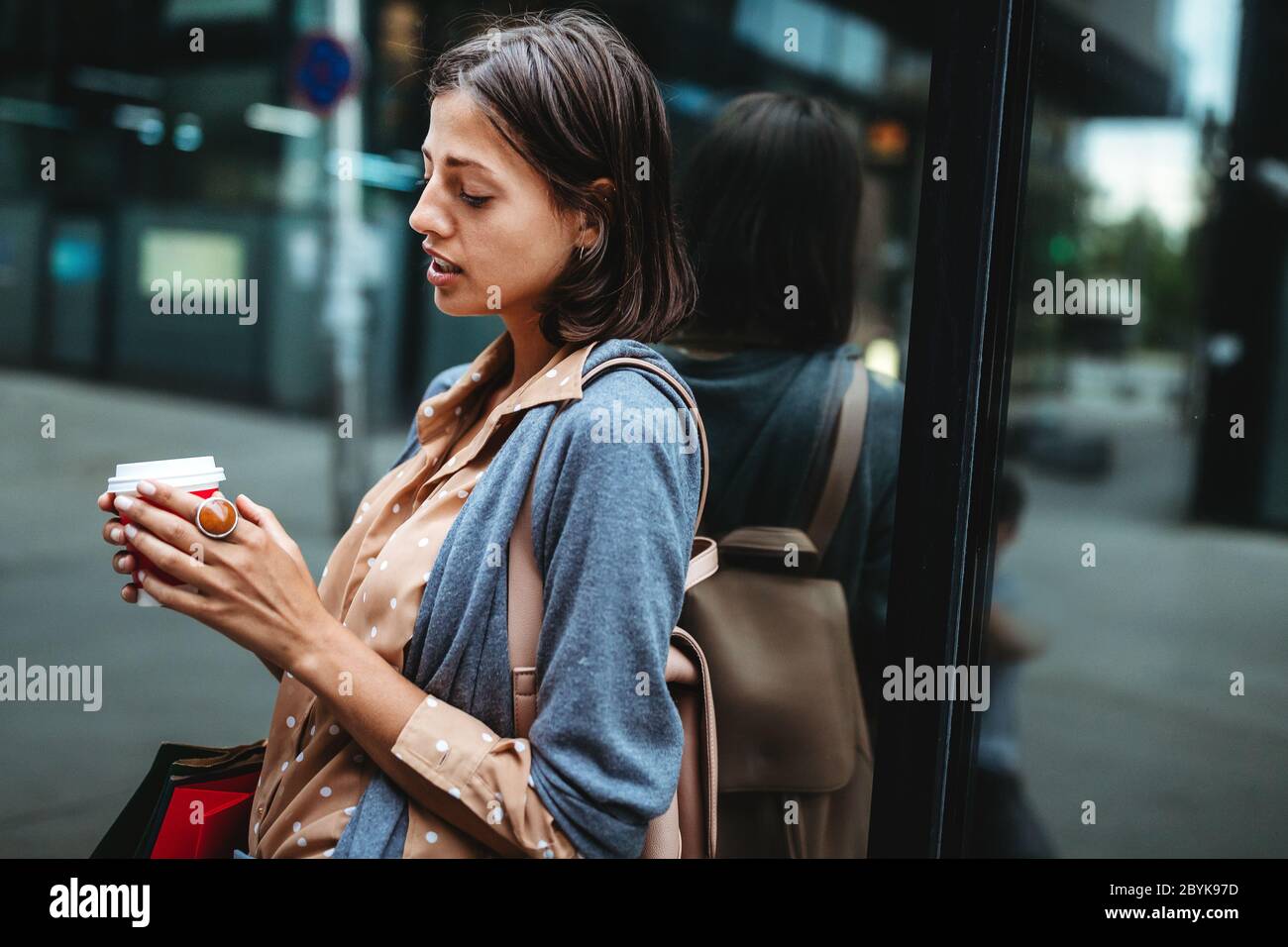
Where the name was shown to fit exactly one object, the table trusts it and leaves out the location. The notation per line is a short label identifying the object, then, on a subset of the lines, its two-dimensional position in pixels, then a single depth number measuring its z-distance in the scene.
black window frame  1.51
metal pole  6.94
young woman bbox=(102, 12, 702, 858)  1.25
